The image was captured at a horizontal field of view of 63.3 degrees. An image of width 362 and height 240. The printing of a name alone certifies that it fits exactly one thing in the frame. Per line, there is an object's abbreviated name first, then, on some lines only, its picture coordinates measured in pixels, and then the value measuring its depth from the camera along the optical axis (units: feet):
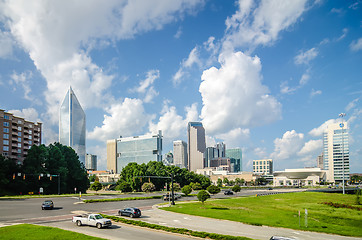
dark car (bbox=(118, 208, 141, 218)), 138.92
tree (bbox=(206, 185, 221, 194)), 236.71
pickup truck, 110.77
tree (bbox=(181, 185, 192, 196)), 257.96
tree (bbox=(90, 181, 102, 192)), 334.60
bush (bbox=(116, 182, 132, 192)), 353.72
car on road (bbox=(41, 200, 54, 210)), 164.86
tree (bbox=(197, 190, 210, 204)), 183.79
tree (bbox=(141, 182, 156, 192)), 356.38
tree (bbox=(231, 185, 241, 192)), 321.69
